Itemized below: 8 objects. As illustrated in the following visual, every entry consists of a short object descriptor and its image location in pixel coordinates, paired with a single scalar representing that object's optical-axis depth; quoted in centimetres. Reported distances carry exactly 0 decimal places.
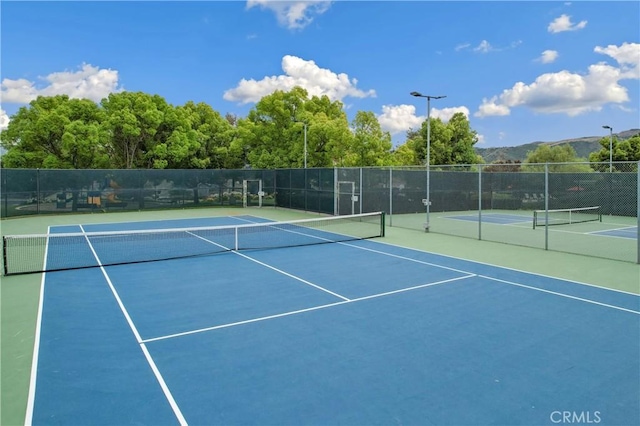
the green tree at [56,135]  3145
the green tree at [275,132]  3506
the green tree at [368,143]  3127
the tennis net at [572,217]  2120
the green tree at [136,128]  3238
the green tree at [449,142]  4109
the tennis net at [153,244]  1162
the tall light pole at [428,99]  1555
